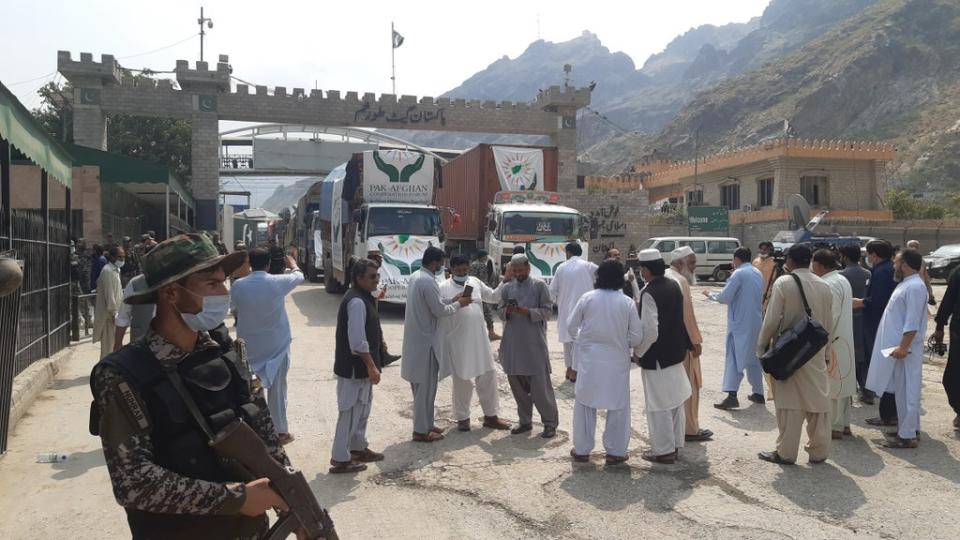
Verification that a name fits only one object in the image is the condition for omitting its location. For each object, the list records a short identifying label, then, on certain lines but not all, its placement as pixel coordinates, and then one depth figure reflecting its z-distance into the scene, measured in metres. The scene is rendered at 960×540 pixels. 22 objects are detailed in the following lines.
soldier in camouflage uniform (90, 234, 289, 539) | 1.82
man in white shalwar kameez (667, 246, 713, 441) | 5.93
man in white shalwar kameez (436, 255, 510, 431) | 6.18
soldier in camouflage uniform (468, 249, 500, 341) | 10.41
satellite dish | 24.52
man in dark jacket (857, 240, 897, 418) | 6.68
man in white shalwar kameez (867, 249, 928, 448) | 5.72
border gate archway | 28.75
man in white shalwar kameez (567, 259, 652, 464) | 5.20
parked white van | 24.06
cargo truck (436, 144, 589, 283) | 15.44
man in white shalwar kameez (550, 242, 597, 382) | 8.65
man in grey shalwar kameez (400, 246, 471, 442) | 5.80
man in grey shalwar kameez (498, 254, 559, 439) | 6.11
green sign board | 30.12
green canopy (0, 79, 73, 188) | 5.05
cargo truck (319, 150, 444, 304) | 14.05
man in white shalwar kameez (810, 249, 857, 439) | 5.84
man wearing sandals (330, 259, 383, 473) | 5.10
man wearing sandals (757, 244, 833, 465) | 5.23
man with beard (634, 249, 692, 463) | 5.29
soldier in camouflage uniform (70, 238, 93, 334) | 11.57
